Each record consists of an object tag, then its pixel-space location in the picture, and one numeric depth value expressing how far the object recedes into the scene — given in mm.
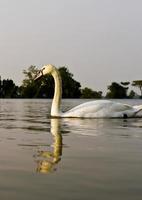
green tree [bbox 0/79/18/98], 108062
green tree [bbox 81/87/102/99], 98250
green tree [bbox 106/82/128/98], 97250
